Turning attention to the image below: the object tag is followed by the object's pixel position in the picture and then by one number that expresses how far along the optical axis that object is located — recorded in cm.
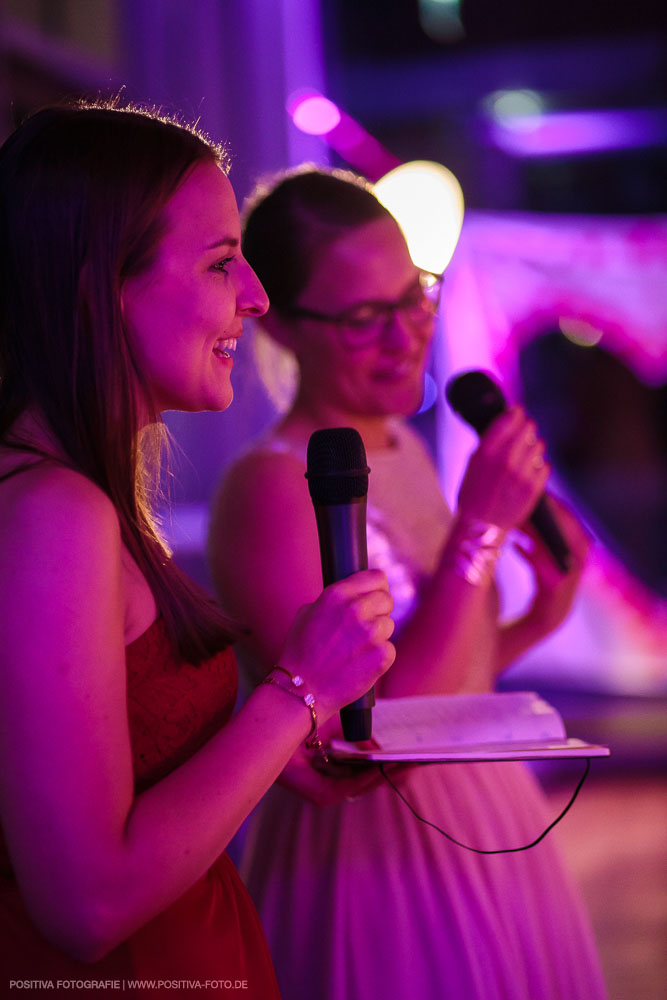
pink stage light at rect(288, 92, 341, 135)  348
